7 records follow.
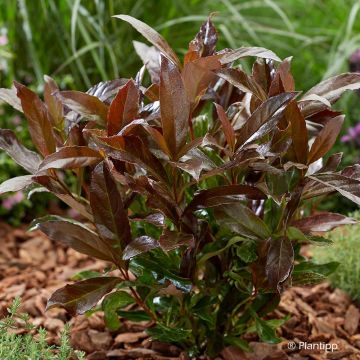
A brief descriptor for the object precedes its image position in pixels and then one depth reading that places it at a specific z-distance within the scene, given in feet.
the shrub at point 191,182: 7.24
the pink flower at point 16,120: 17.52
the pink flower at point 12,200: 16.27
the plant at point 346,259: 11.68
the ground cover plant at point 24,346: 6.92
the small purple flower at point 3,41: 16.10
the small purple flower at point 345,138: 18.77
